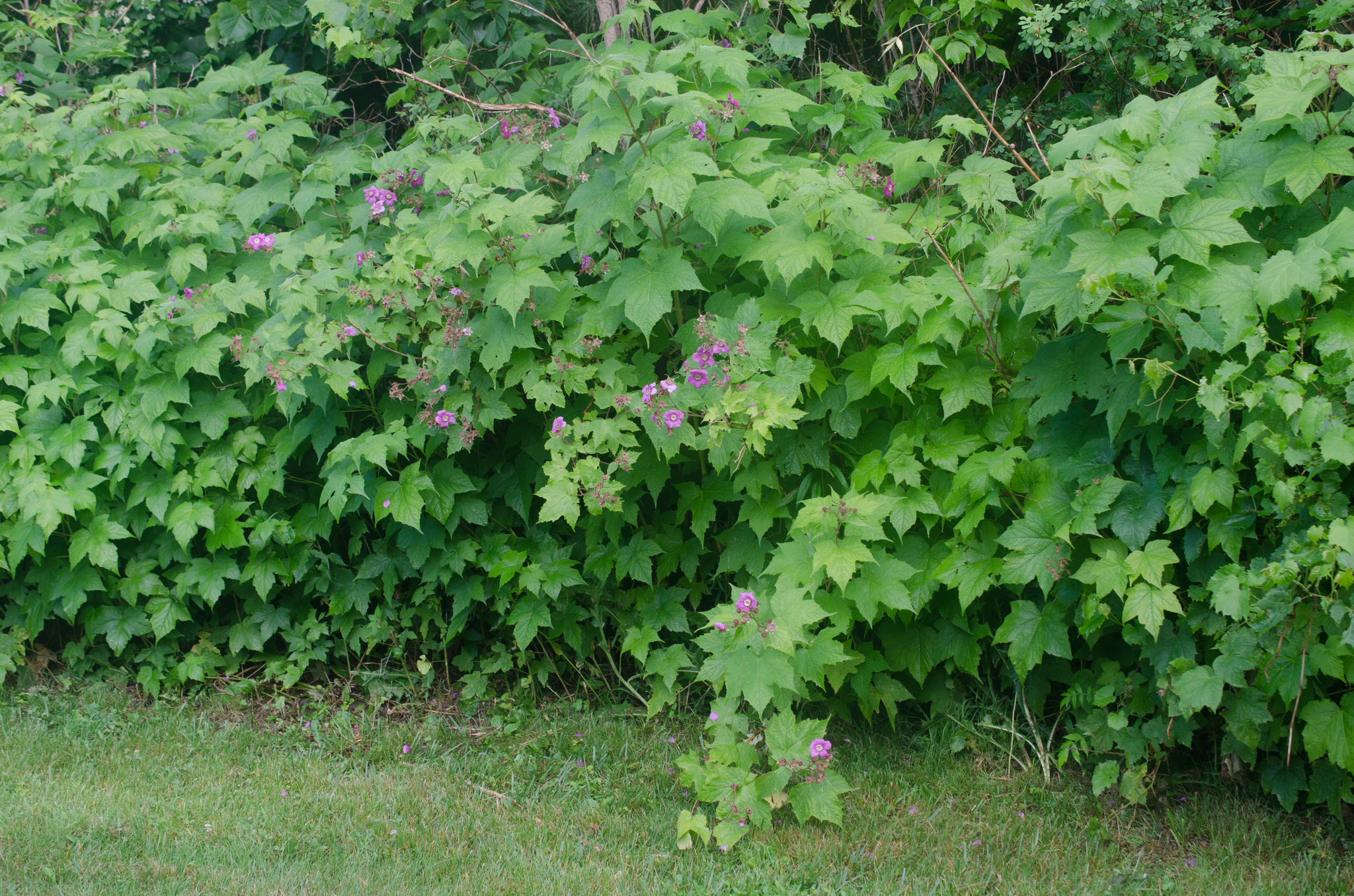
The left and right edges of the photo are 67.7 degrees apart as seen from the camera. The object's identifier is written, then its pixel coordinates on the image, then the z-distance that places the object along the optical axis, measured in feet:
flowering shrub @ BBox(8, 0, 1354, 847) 8.89
